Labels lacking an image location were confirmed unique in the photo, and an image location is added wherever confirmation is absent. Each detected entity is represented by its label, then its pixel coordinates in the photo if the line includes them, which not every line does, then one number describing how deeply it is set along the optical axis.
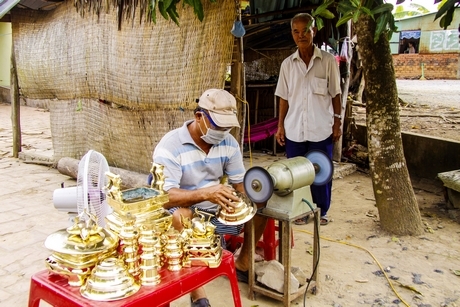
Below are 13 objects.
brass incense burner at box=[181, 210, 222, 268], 2.06
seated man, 2.55
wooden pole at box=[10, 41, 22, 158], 7.67
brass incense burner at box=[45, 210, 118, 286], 1.79
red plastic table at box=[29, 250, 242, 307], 1.75
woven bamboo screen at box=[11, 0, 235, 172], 4.43
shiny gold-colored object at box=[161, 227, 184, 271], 2.00
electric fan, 2.20
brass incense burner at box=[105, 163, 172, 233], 2.00
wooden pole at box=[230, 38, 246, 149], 4.32
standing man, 4.09
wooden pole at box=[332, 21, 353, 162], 6.43
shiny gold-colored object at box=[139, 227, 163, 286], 1.87
